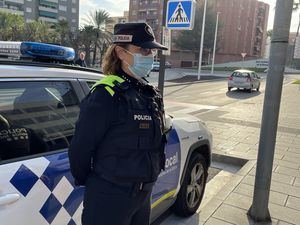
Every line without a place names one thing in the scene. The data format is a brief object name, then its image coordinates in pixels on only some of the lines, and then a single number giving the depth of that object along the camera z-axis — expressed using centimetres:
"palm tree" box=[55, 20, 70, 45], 3162
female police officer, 128
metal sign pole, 505
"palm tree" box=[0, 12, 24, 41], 2853
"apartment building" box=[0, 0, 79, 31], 5645
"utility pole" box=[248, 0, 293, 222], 237
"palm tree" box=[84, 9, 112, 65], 3296
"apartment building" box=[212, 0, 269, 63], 5314
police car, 130
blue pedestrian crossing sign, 498
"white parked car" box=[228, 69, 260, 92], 1591
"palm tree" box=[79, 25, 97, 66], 3190
